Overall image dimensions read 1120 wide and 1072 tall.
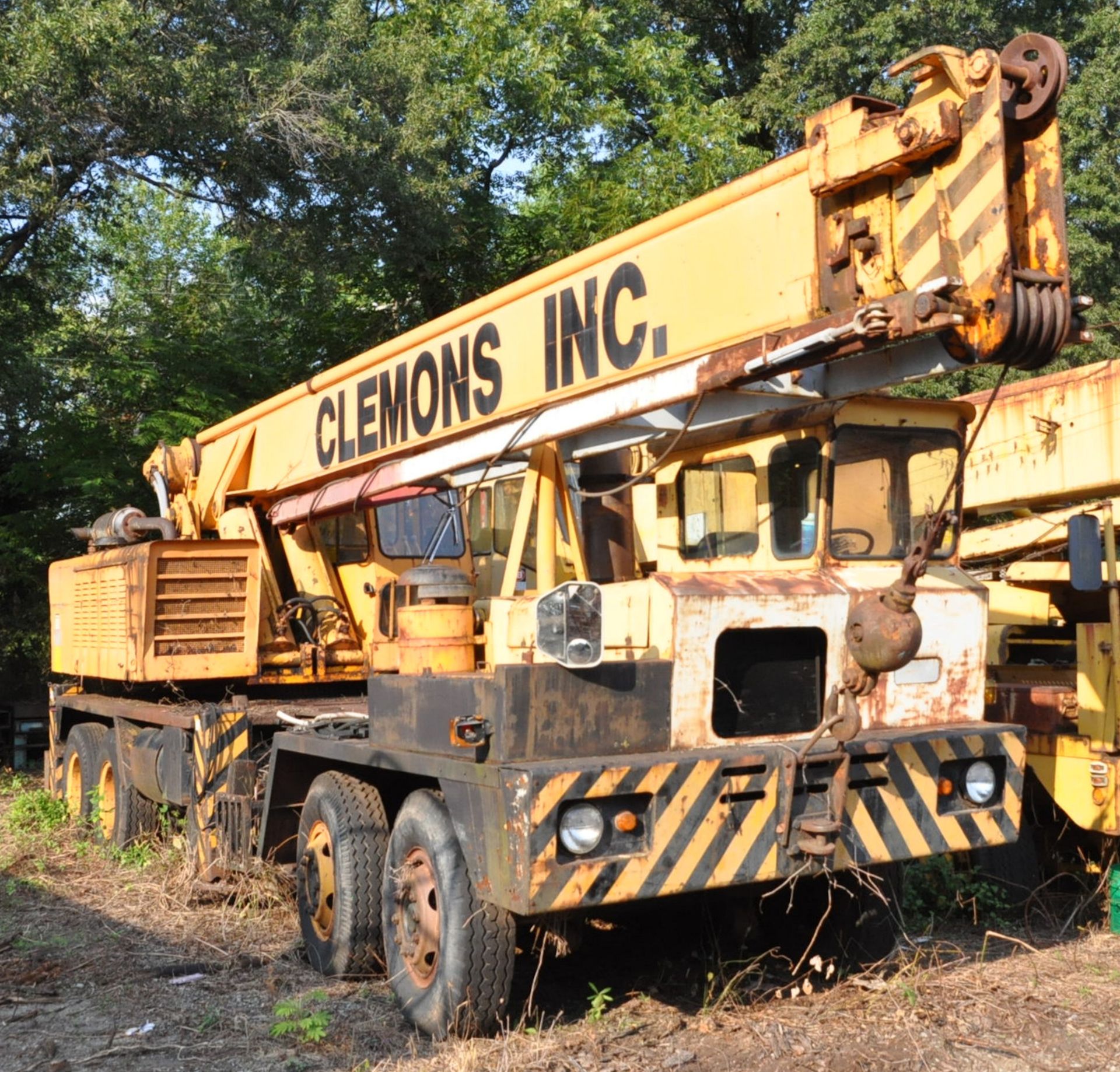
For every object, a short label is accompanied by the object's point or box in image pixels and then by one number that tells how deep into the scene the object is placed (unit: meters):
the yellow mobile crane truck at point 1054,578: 6.61
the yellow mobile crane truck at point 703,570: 4.25
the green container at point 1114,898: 6.50
